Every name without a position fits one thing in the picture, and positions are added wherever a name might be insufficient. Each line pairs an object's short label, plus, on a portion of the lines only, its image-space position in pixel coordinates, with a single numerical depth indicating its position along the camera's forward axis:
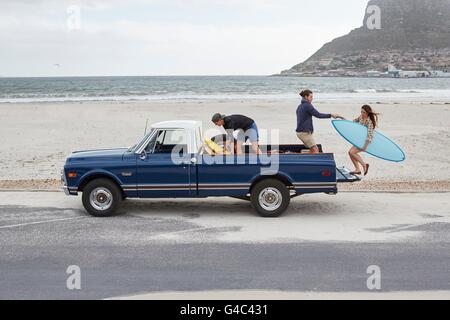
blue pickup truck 10.51
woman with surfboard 11.62
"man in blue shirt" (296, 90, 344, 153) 11.59
